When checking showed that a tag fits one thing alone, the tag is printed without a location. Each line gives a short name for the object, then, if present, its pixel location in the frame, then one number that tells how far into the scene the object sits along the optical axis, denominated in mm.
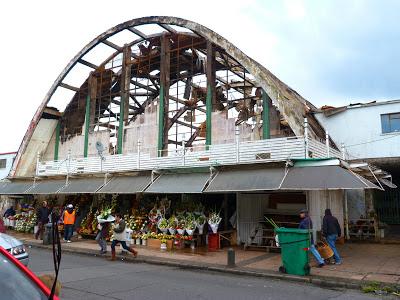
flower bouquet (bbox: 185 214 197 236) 14316
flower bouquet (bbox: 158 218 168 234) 15015
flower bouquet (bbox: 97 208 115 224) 13341
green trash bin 9641
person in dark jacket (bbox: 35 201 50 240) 17484
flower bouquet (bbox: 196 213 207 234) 14508
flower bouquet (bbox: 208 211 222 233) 14389
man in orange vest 16250
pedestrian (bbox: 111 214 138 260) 12289
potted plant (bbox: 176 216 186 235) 14453
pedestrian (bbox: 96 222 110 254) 13312
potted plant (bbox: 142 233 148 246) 15588
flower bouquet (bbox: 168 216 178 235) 14805
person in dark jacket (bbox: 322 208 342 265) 10938
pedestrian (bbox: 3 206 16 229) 21656
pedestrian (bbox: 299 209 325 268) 10545
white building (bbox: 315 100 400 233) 17188
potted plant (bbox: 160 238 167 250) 14531
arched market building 13227
